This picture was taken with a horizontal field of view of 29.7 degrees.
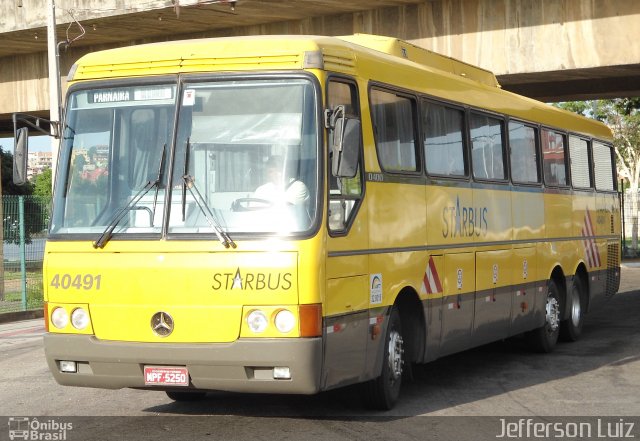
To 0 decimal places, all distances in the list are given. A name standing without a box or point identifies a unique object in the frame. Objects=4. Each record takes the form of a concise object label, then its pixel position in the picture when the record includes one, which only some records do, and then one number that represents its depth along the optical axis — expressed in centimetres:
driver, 934
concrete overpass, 2058
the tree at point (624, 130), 5799
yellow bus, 920
